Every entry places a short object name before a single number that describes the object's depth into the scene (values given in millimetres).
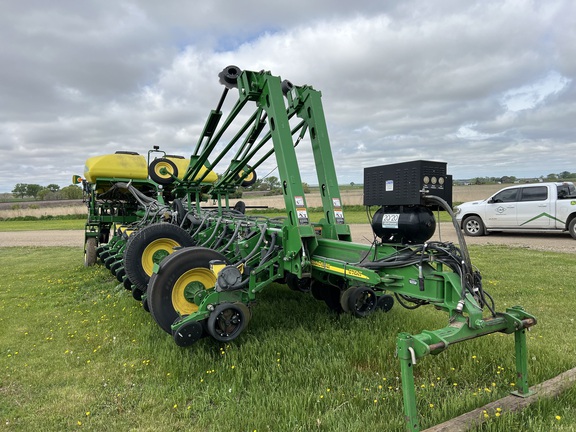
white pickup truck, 11523
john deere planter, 2684
